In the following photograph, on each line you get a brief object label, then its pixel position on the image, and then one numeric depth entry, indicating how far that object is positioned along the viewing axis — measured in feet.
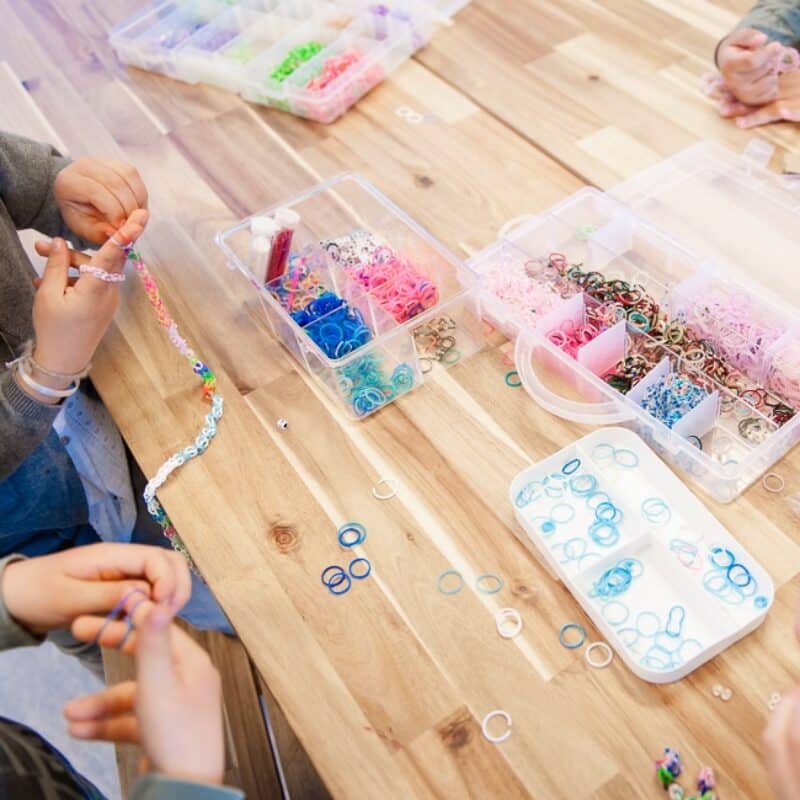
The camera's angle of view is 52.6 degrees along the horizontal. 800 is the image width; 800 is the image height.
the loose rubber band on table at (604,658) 2.46
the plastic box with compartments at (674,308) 2.92
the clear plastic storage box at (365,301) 3.24
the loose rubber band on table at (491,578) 2.65
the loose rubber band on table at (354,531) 2.83
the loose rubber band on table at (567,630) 2.50
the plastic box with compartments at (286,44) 4.65
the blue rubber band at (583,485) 2.86
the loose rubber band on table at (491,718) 2.34
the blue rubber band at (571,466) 2.92
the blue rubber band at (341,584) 2.71
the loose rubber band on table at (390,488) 2.95
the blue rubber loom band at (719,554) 2.61
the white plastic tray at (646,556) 2.46
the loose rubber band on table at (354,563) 2.74
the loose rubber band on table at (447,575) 2.67
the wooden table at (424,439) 2.35
